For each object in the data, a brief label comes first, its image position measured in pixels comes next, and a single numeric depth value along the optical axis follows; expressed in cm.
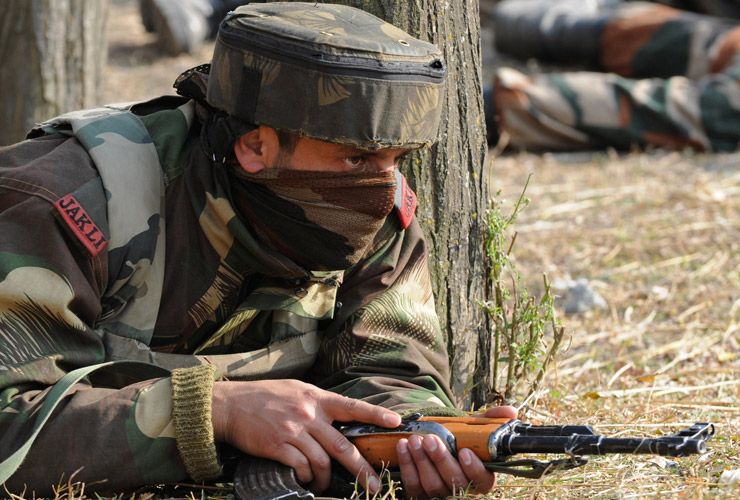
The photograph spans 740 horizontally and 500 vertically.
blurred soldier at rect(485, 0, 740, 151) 1672
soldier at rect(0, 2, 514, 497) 562
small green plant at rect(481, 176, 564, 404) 758
